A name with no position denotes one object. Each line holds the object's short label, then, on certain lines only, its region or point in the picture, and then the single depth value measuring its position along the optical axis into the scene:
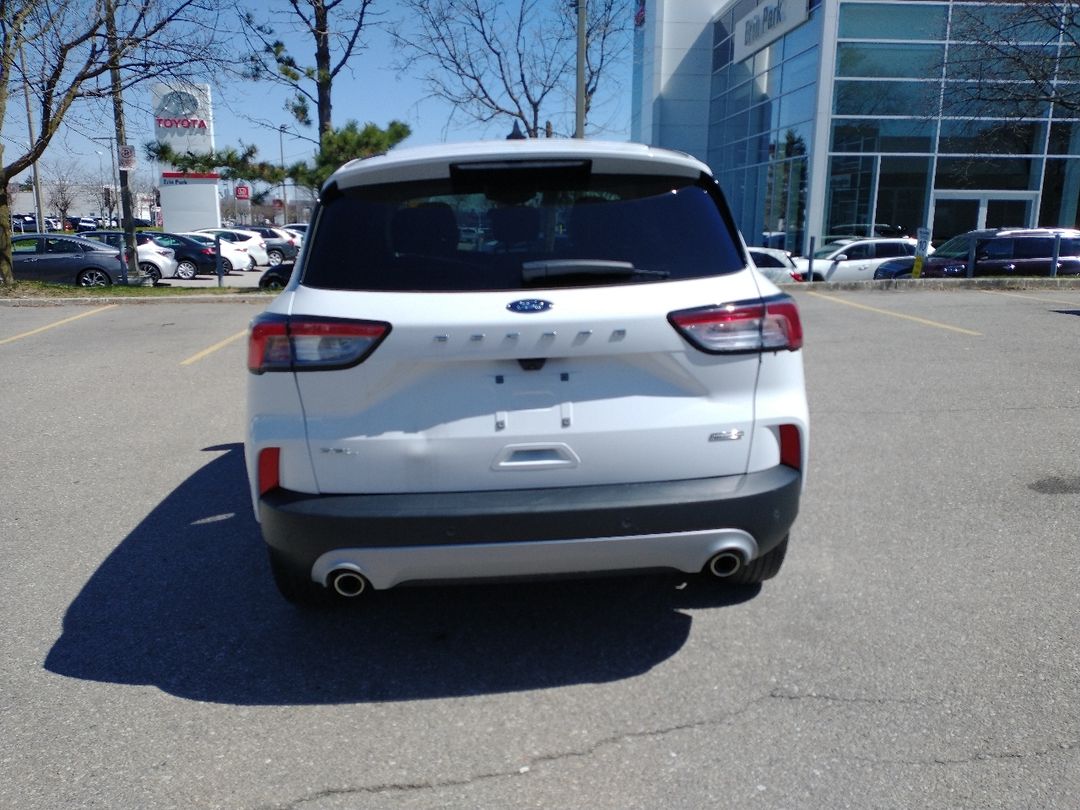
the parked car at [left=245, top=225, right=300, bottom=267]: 30.72
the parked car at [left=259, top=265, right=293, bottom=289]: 15.51
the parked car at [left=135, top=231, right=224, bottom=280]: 25.08
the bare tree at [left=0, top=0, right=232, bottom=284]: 15.16
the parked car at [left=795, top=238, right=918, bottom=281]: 20.78
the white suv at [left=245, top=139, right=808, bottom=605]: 2.81
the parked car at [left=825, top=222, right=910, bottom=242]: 26.38
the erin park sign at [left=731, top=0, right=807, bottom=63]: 27.59
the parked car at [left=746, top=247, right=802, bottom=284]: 17.03
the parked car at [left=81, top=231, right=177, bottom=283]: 23.36
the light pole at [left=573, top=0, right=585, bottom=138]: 18.64
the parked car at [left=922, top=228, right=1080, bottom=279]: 18.59
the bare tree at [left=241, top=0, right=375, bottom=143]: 19.28
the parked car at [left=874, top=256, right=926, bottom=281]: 20.02
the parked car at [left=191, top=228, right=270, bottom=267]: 29.20
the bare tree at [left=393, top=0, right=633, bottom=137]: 23.62
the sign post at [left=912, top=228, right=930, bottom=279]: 18.53
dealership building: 24.70
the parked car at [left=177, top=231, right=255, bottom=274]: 26.43
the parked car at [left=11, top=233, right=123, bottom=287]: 19.67
